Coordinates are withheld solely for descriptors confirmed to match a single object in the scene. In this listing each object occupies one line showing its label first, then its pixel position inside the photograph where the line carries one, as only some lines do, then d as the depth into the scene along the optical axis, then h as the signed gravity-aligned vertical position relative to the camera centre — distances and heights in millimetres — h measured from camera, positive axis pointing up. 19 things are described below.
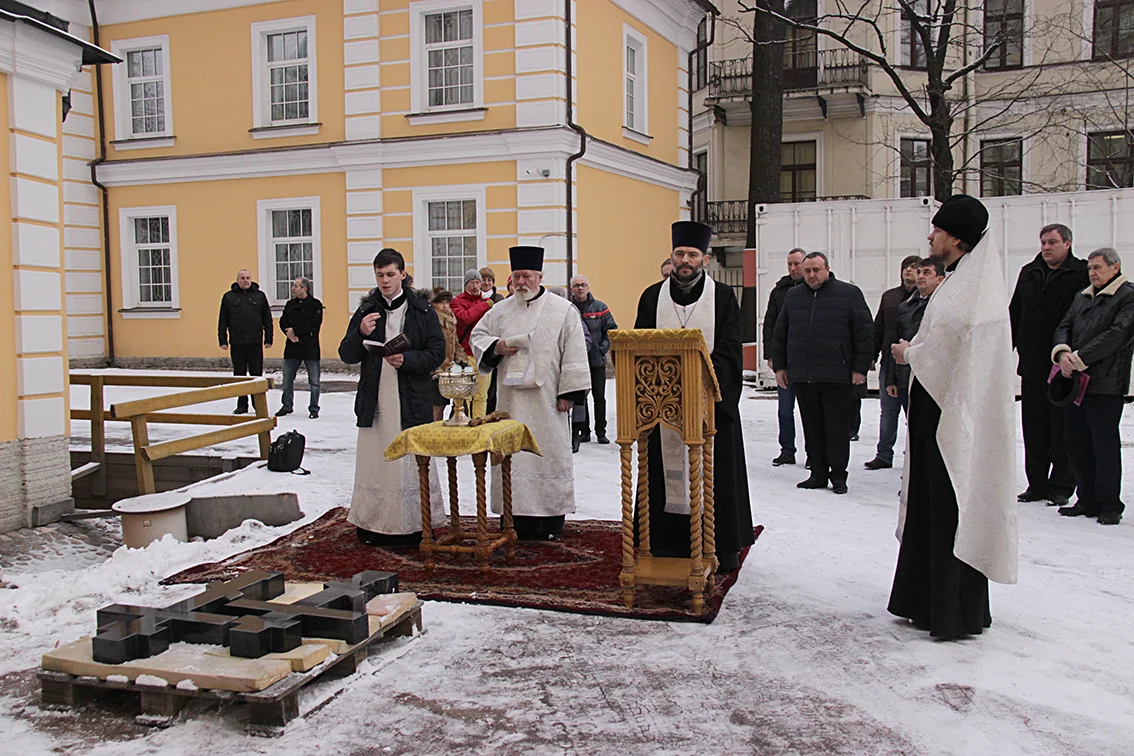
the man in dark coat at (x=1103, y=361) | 6707 -230
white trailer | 12320 +1209
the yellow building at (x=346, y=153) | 16359 +3000
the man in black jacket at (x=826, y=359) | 8016 -246
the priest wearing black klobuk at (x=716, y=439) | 5496 -562
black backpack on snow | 8453 -1002
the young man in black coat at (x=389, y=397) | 6246 -403
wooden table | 5438 -710
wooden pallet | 3635 -1325
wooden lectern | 4770 -353
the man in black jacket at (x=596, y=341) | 10469 -116
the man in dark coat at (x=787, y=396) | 9023 -592
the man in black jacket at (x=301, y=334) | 12453 -28
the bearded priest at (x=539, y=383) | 6391 -332
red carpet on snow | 5090 -1330
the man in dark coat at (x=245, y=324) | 12711 +100
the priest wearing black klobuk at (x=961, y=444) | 4465 -514
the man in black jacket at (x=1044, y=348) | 7340 -157
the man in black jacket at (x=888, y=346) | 8656 -170
